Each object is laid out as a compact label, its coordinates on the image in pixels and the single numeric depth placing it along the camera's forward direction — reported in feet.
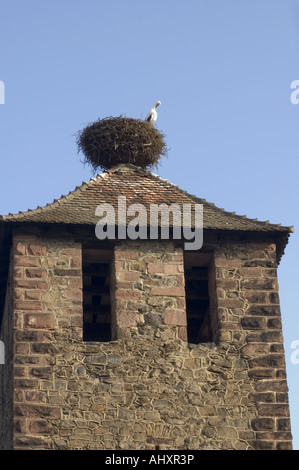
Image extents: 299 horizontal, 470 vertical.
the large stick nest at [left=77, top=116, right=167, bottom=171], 84.48
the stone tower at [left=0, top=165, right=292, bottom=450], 72.49
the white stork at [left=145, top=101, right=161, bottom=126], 88.99
